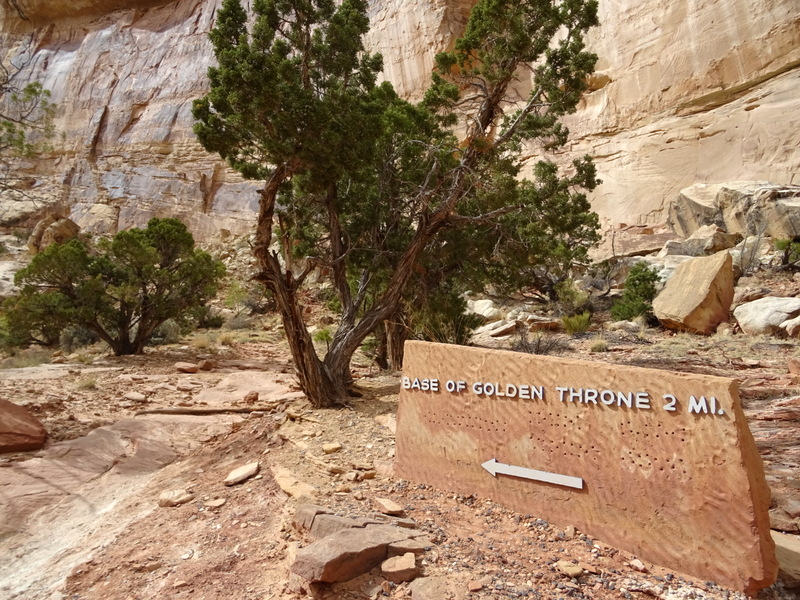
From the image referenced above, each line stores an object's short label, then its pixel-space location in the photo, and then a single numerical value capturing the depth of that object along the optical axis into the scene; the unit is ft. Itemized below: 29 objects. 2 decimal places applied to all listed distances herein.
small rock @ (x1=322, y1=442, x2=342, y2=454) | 15.31
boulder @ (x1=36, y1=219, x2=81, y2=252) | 86.74
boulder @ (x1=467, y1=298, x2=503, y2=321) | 51.47
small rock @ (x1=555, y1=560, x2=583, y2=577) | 8.39
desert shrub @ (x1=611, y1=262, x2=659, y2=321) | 42.60
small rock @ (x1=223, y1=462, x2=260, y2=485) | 13.73
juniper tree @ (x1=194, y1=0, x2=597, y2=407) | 19.33
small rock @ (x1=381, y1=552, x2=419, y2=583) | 8.33
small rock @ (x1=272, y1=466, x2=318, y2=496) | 11.89
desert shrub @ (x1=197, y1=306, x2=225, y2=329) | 62.90
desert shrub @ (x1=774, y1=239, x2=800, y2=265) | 46.47
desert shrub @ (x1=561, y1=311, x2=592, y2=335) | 40.63
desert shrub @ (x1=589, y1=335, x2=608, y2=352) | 31.35
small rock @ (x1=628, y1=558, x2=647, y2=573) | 8.66
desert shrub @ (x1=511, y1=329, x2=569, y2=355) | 28.55
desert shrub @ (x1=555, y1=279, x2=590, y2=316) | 48.98
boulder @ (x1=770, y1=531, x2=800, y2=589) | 8.37
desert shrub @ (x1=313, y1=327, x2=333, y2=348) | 36.39
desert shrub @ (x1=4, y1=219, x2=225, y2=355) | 41.01
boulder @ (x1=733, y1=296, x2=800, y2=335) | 32.40
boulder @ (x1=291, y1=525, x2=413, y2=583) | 8.20
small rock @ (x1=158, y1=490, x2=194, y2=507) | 12.97
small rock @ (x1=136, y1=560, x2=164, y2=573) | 9.95
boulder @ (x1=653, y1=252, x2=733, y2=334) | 35.76
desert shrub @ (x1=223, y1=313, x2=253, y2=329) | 65.41
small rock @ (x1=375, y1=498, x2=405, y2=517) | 10.68
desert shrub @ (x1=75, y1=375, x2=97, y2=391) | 26.08
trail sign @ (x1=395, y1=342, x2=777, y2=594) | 8.25
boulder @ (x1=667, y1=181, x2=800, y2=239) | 53.26
